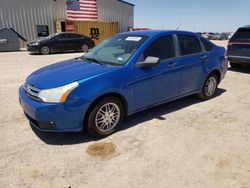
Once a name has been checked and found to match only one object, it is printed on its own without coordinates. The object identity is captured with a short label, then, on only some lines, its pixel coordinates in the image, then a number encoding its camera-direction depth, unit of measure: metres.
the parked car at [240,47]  8.07
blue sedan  3.20
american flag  22.35
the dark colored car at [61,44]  14.80
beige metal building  18.92
